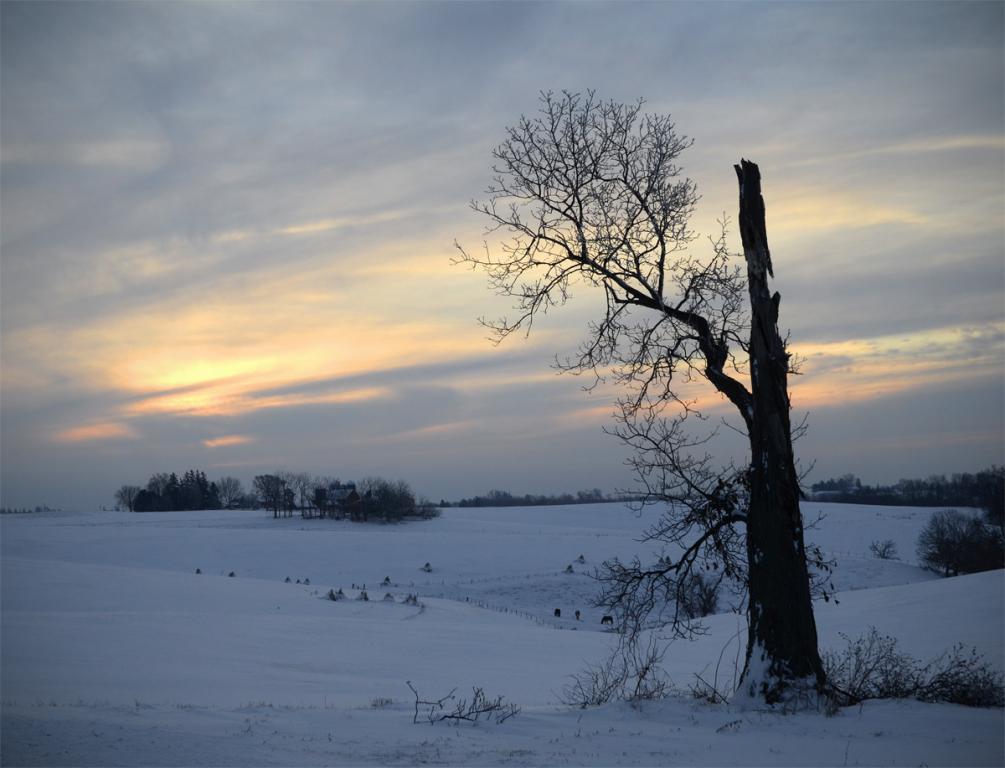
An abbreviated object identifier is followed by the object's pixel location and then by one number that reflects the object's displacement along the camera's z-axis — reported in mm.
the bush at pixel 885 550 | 58156
